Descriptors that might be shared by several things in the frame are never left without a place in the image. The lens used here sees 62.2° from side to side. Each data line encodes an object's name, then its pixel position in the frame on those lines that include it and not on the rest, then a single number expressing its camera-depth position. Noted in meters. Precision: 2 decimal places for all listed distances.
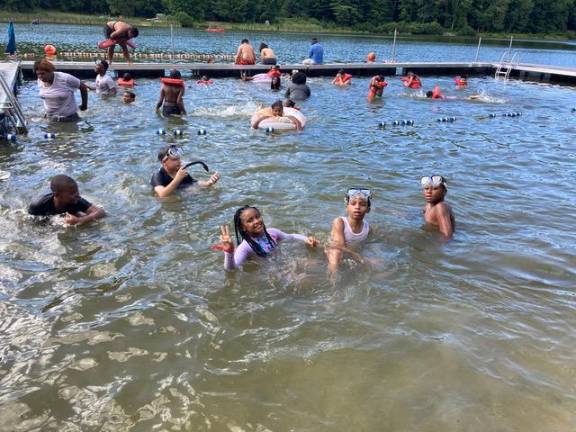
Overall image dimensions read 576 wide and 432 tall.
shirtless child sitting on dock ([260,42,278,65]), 22.77
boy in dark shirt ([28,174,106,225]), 5.90
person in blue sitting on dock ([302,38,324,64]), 23.94
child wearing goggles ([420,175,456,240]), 6.07
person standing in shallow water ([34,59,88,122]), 10.08
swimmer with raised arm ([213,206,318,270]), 5.02
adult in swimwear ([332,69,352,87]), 20.39
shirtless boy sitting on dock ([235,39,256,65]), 22.52
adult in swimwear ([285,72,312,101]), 16.14
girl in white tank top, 5.31
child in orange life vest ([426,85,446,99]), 17.62
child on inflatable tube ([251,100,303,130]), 11.66
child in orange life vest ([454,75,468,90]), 21.13
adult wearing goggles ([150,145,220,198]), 7.05
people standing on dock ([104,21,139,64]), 19.30
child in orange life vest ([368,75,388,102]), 16.77
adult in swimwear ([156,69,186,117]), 12.47
